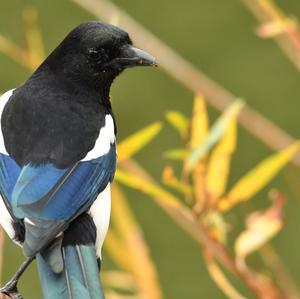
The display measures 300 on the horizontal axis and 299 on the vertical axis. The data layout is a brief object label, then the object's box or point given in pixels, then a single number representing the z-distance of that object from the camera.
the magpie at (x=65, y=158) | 5.09
